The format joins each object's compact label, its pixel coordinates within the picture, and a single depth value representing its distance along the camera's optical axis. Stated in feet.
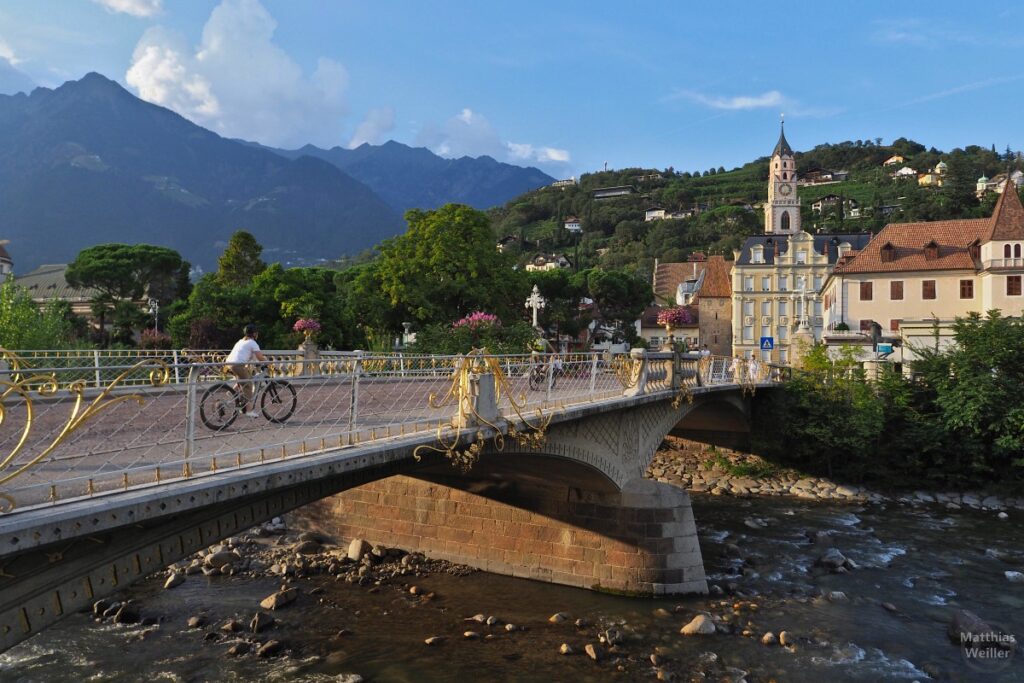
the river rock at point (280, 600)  45.44
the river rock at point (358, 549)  55.16
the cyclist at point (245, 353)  27.96
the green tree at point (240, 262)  205.57
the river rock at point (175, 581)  49.01
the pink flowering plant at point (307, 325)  80.74
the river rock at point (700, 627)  41.19
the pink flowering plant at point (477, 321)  79.77
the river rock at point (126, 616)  42.73
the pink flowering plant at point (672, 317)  64.80
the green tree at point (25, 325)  91.91
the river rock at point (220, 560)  53.21
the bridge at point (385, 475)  15.62
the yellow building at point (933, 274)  129.59
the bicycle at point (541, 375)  41.42
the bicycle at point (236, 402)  23.63
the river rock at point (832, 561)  54.49
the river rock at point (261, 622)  41.91
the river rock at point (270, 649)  38.52
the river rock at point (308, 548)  56.85
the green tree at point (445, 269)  108.07
